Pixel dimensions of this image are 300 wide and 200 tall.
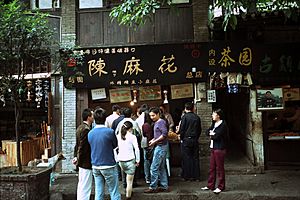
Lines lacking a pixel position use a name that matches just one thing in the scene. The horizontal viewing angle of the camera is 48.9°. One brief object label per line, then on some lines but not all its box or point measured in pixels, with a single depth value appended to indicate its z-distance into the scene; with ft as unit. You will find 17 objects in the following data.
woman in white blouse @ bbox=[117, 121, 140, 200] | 23.52
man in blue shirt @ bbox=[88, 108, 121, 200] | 20.83
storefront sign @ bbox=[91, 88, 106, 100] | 35.42
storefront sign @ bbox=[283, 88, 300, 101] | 33.52
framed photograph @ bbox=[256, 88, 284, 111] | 32.50
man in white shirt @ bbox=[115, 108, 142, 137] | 25.93
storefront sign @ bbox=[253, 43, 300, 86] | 32.12
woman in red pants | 25.13
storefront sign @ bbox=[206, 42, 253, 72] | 32.91
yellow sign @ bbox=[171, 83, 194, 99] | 34.78
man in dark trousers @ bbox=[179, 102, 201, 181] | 28.63
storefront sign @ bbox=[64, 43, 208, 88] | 33.73
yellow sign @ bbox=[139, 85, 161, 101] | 36.40
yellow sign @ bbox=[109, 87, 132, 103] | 36.29
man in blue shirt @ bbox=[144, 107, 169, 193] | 25.93
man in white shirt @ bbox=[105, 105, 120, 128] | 28.99
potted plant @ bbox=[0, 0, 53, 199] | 22.89
